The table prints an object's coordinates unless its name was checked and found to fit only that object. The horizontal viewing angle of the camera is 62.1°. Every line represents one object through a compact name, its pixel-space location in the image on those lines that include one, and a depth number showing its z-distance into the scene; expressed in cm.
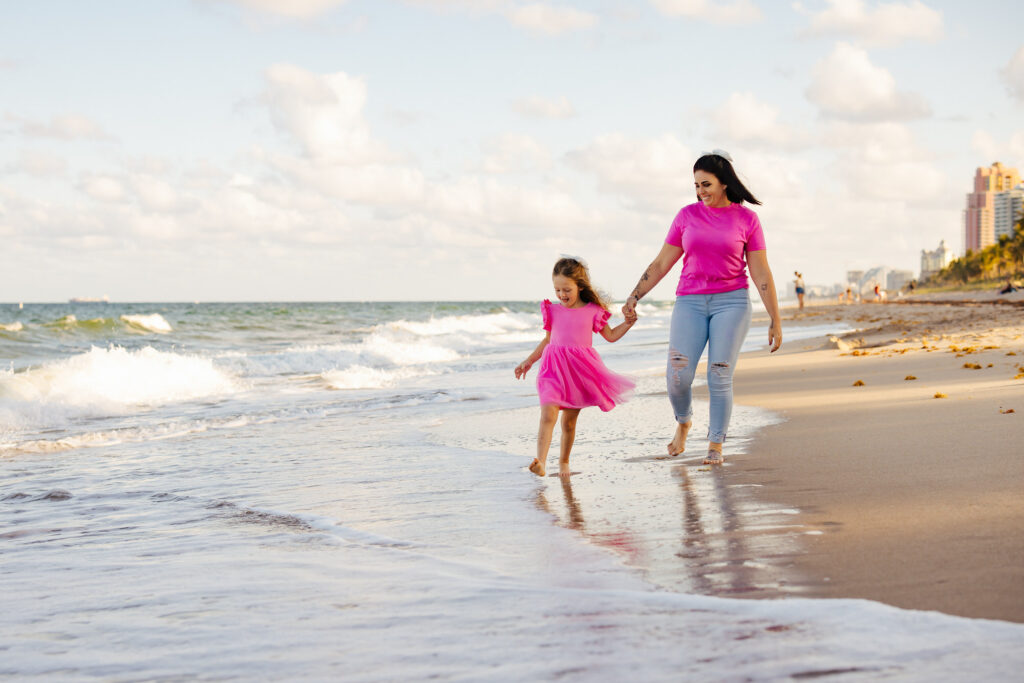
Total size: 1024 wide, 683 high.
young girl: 531
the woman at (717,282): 516
